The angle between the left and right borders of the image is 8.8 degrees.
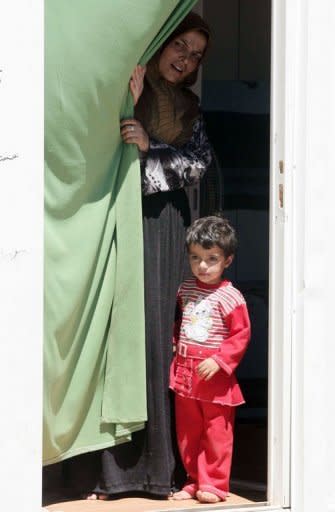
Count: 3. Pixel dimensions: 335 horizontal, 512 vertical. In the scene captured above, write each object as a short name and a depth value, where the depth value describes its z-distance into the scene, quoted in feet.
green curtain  22.79
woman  25.24
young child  25.10
